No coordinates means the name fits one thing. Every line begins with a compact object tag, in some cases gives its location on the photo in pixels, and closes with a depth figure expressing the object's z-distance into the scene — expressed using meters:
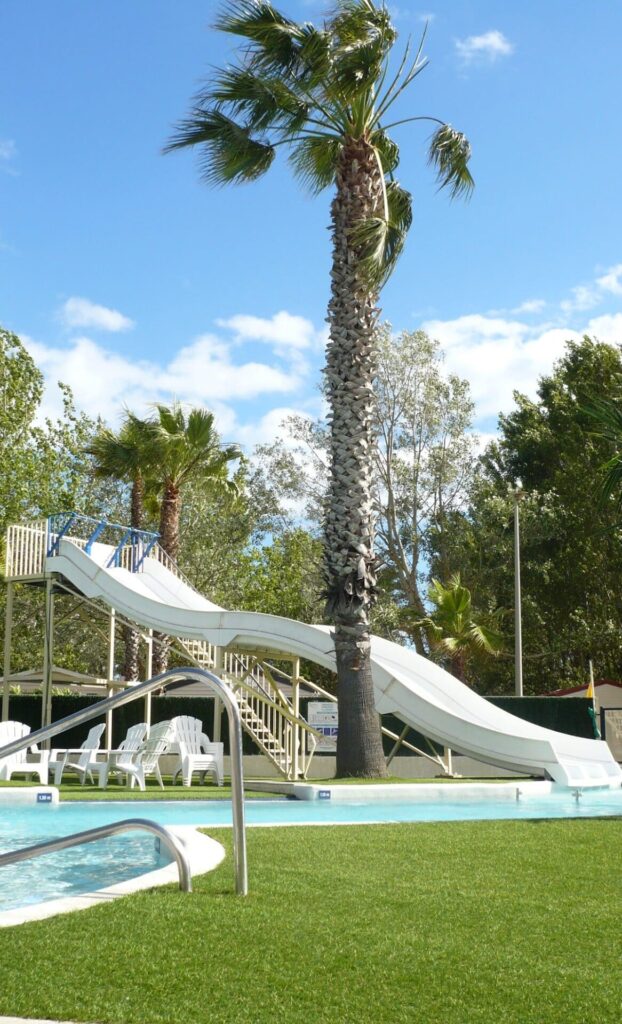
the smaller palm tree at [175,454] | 25.23
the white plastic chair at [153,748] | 16.43
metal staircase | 18.19
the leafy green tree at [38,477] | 32.38
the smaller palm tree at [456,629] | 29.48
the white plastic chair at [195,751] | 17.58
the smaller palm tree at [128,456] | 25.36
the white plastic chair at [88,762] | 16.38
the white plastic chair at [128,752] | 16.00
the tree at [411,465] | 36.75
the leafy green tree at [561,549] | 35.94
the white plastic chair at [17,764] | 16.61
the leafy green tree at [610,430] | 12.85
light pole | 27.50
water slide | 16.66
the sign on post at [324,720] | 23.95
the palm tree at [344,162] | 16.28
